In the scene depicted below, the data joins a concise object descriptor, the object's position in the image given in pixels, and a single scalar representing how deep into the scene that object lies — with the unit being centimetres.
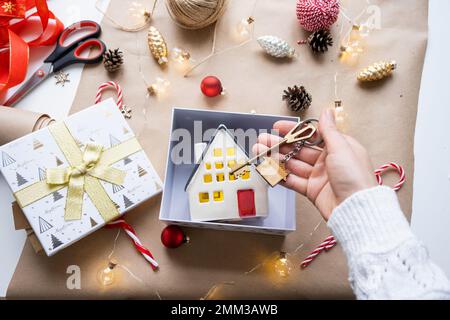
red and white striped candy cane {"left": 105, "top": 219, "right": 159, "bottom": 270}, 106
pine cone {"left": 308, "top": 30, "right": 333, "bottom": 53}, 115
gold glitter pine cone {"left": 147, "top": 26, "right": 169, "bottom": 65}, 117
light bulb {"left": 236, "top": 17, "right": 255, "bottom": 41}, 122
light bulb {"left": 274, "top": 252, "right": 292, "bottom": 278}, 105
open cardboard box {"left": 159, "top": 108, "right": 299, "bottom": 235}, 101
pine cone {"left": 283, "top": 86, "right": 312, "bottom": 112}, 111
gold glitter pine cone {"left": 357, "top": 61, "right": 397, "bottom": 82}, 112
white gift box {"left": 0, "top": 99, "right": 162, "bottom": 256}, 101
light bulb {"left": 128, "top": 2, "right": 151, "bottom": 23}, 123
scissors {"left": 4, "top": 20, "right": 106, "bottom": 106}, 117
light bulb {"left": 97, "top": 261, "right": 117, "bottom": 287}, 105
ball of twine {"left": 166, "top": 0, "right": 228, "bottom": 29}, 111
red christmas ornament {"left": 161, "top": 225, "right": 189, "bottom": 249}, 103
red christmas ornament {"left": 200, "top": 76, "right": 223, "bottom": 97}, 111
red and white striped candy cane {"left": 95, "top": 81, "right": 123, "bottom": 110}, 116
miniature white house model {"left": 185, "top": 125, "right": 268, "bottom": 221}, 100
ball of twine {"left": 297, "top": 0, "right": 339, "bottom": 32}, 112
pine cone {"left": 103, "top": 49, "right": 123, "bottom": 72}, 116
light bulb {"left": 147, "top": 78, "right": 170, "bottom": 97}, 117
